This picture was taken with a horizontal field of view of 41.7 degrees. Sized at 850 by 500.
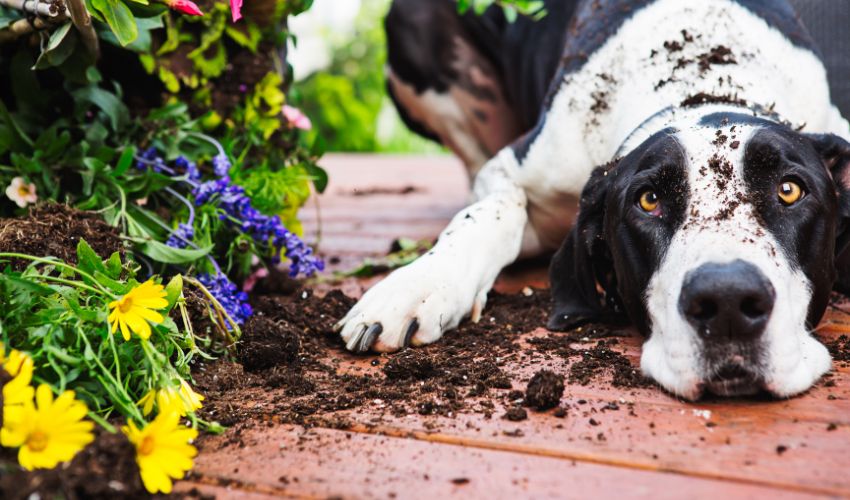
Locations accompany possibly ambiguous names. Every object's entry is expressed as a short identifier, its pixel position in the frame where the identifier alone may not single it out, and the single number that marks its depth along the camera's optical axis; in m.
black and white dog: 0.65
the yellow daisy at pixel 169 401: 0.59
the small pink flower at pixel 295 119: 1.02
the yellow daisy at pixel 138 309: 0.59
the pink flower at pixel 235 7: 0.66
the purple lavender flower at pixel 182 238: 0.82
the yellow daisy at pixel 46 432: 0.51
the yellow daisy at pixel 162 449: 0.53
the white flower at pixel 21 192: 0.81
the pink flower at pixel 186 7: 0.68
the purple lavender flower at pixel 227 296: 0.79
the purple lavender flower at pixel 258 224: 0.86
